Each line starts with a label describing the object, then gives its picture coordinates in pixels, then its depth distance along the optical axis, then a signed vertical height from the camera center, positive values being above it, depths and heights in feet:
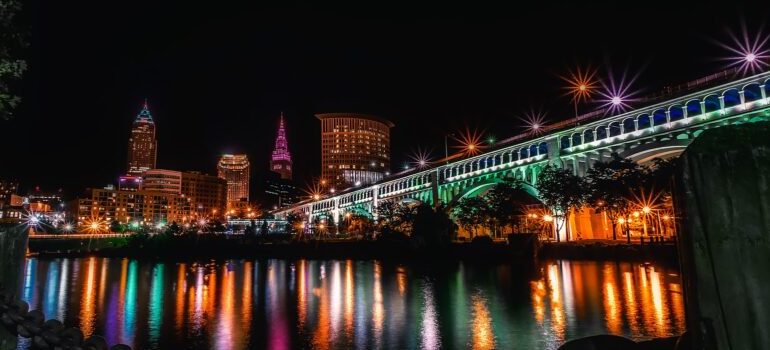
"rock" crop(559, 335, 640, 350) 15.17 -3.91
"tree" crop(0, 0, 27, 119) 16.62 +7.79
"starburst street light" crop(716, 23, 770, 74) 132.26 +51.03
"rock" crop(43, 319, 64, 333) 10.73 -1.92
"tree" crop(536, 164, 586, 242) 157.89 +15.25
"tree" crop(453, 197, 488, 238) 191.52 +10.37
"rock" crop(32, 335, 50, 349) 10.19 -2.21
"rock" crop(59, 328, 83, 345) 10.74 -2.19
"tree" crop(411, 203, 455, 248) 142.10 +2.49
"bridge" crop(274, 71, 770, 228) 135.95 +37.71
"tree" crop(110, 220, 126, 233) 396.57 +17.43
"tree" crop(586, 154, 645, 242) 143.64 +15.50
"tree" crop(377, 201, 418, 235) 198.65 +11.63
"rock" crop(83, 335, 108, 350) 10.97 -2.44
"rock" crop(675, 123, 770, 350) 9.77 -0.15
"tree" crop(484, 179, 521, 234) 176.55 +12.52
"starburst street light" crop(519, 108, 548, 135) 209.09 +51.44
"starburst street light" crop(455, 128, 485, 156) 254.41 +52.34
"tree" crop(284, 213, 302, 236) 334.89 +13.49
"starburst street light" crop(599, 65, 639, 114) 169.50 +50.21
